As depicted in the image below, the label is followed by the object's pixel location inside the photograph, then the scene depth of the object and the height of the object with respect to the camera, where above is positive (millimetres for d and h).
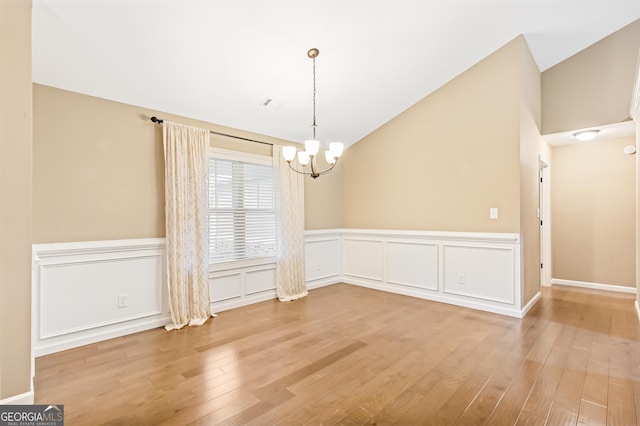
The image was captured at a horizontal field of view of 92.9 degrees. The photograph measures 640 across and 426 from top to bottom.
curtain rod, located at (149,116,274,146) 3357 +1054
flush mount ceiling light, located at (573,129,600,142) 4359 +1146
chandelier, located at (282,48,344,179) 2847 +626
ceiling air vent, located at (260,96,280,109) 3864 +1442
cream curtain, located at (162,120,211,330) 3410 -77
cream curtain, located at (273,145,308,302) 4516 -253
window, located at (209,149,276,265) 3936 +96
